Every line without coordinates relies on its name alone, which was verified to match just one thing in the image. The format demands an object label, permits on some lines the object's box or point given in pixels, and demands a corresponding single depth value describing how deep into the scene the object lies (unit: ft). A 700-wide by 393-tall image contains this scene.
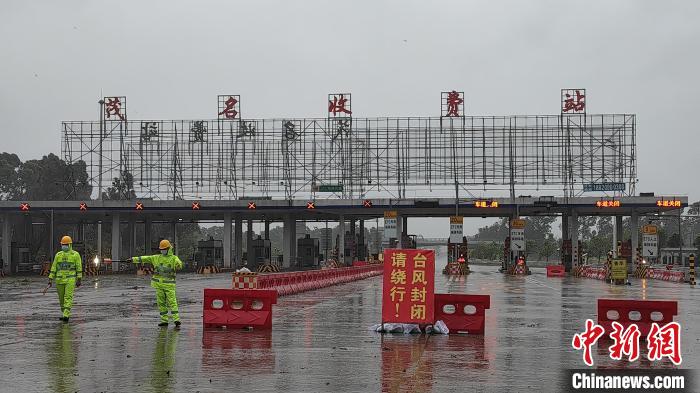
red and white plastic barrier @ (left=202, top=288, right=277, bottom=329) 57.06
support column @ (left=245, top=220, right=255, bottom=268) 268.52
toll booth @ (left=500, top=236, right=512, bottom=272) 239.32
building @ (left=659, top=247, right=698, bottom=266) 382.63
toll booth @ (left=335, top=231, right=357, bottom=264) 250.25
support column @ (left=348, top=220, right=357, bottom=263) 248.73
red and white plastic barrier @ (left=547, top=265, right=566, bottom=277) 200.54
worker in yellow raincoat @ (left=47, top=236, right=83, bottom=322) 61.77
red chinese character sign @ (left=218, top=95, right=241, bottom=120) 260.01
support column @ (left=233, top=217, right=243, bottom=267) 270.83
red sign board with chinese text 52.37
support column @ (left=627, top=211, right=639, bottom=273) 227.61
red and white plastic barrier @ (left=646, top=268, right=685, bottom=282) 167.67
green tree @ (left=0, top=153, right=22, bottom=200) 463.42
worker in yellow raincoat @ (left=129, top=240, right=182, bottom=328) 57.62
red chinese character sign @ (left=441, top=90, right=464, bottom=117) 255.50
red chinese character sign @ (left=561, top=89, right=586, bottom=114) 250.37
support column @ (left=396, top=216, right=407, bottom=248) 231.93
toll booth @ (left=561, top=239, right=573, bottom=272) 234.58
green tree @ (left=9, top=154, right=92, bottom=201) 407.85
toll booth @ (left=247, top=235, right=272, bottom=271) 264.93
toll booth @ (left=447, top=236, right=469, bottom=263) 221.17
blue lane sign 245.24
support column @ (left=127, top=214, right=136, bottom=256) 256.32
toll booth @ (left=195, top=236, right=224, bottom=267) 253.24
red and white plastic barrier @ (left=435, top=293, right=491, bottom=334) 54.80
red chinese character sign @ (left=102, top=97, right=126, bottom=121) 258.16
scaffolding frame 252.42
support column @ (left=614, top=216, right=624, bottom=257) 249.94
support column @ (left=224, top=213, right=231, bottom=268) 239.71
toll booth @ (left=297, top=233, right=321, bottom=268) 274.36
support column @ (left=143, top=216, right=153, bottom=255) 273.29
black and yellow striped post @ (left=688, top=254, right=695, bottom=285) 147.56
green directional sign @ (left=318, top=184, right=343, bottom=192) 254.88
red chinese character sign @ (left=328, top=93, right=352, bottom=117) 256.73
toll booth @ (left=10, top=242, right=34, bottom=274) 224.12
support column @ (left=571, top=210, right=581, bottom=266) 226.79
